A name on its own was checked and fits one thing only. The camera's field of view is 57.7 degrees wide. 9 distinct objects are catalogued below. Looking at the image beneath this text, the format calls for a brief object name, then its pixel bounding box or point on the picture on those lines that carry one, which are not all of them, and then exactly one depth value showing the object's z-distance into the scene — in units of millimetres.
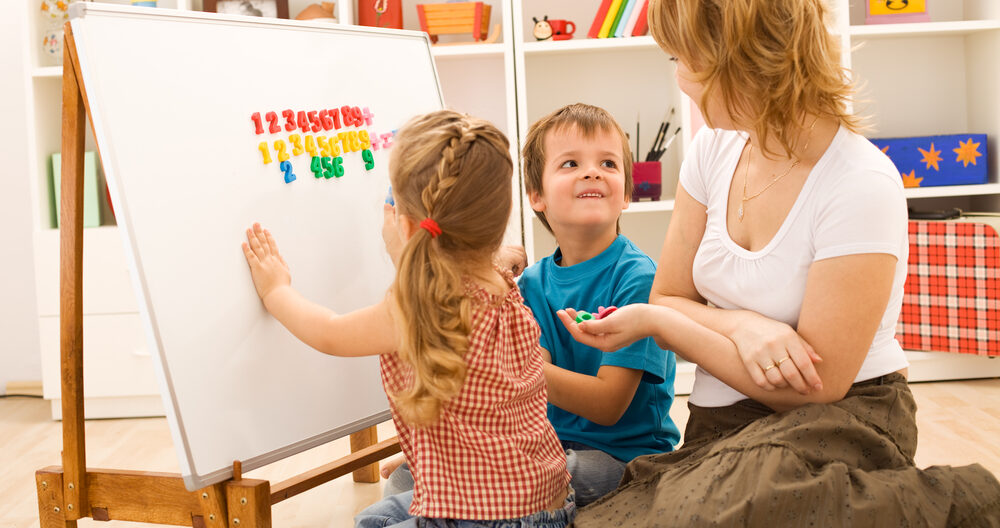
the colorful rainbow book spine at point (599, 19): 2809
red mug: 2887
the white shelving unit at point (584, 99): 2768
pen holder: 2834
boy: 1437
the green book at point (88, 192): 2820
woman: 1054
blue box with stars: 2820
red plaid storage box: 2693
